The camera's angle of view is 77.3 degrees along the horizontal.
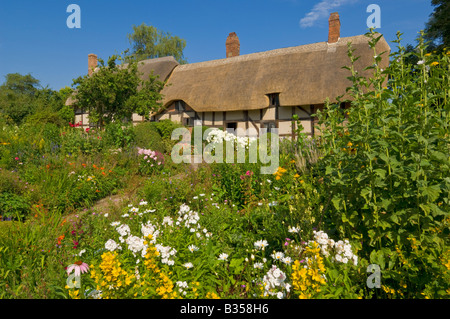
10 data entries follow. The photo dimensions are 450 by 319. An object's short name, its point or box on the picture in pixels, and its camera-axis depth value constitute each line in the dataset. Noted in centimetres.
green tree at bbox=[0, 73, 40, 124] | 2377
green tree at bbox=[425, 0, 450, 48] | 1264
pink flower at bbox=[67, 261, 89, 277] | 219
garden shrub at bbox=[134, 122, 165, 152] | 887
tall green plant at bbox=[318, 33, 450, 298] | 198
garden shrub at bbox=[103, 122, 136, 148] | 801
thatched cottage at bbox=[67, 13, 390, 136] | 1339
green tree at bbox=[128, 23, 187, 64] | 2902
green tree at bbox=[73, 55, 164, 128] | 1105
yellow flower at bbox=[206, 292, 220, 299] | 184
